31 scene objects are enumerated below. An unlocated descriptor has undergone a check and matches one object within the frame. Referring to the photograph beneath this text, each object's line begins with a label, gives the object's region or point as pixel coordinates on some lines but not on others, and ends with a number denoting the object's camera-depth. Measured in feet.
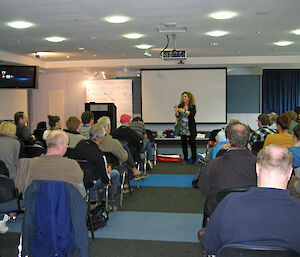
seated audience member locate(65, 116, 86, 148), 17.08
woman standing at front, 28.14
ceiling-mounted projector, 28.32
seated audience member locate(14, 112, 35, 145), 23.84
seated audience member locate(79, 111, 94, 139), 20.48
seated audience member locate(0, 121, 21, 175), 14.98
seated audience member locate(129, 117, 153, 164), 25.00
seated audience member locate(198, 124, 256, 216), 8.98
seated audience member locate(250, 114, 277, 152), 19.31
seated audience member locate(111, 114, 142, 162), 20.31
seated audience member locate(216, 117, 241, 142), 17.89
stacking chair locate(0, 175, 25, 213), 11.06
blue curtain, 43.32
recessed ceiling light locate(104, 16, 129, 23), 21.09
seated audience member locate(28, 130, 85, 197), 9.84
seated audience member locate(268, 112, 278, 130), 24.86
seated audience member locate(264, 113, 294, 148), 16.12
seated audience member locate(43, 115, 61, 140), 23.31
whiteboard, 43.50
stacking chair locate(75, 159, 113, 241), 13.12
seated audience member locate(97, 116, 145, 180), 16.39
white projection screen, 41.11
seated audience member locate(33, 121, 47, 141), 29.84
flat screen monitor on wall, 31.42
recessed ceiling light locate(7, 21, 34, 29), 22.16
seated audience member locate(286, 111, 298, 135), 22.67
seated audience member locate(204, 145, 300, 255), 5.16
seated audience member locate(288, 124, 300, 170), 12.89
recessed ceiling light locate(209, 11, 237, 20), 20.36
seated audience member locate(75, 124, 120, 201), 13.33
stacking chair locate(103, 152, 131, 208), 16.56
